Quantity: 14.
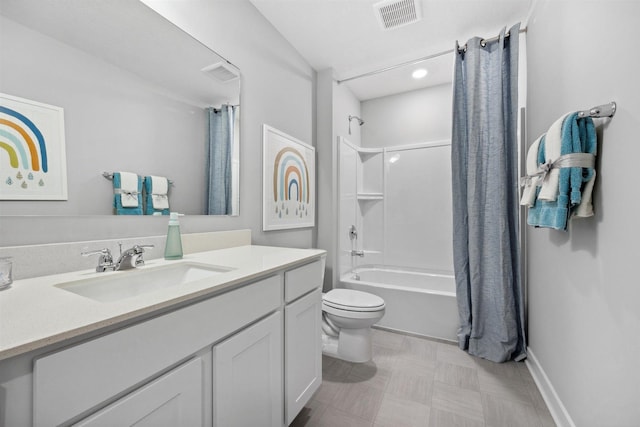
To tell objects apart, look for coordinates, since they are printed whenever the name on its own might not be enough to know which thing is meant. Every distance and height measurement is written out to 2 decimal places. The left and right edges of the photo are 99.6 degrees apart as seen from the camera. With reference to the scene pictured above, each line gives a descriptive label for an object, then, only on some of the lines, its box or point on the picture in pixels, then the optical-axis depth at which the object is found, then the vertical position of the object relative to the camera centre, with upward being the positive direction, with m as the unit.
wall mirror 0.88 +0.47
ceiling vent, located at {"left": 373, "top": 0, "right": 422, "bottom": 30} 1.78 +1.36
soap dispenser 1.19 -0.13
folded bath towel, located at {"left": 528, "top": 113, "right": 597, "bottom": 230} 1.02 +0.14
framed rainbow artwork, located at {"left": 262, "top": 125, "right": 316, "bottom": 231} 1.90 +0.23
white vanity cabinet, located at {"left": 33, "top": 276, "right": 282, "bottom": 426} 0.48 -0.32
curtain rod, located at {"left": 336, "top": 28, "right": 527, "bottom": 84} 2.03 +1.29
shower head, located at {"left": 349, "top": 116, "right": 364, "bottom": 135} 3.10 +1.06
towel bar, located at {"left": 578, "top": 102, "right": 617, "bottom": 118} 0.92 +0.34
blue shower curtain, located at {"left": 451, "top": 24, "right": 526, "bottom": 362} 1.92 -0.01
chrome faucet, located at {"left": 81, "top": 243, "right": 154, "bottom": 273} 0.95 -0.17
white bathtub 2.17 -0.82
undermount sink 0.85 -0.25
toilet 1.81 -0.76
